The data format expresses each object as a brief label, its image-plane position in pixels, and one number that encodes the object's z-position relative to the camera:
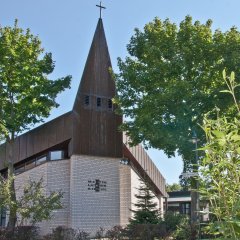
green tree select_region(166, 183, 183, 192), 85.69
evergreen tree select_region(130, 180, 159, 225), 21.92
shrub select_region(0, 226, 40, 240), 18.72
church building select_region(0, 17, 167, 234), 23.81
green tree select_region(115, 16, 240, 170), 21.16
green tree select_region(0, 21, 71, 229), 23.36
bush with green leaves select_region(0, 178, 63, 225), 18.89
